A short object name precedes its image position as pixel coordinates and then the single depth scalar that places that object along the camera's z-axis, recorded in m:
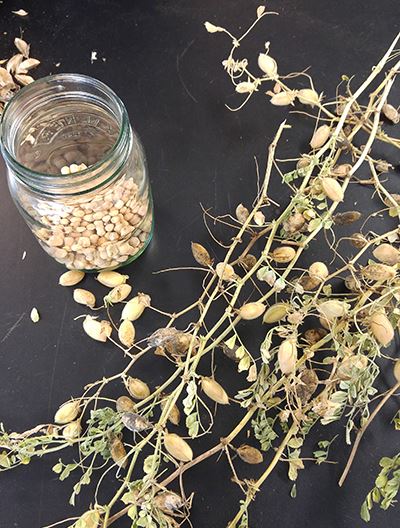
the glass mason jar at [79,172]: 0.58
